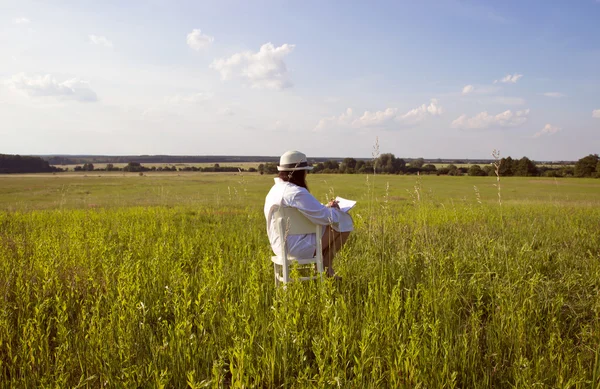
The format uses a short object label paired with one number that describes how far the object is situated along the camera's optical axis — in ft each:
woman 12.87
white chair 12.63
